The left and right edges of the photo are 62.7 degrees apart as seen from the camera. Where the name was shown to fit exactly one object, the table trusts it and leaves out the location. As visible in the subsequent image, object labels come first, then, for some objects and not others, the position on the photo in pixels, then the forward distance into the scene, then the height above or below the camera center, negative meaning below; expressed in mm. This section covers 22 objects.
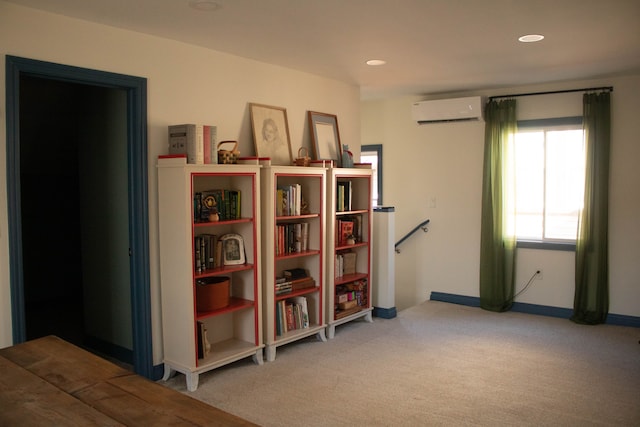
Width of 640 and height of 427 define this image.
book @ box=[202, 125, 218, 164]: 3496 +299
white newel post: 5238 -723
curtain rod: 5039 +962
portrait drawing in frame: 4250 +461
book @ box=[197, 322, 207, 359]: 3627 -1041
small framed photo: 3832 -448
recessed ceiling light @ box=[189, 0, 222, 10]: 2859 +1014
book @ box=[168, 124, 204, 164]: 3410 +308
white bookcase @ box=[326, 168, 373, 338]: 4594 -527
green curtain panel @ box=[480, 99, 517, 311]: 5504 -217
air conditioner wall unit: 5570 +849
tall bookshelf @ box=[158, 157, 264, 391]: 3426 -567
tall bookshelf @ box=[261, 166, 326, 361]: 3992 -514
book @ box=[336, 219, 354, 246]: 4816 -396
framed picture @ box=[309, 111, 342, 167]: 4816 +485
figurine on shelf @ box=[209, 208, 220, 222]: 3629 -186
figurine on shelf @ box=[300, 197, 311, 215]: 4449 -162
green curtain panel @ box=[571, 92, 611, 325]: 5027 -330
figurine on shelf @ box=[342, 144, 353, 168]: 4941 +282
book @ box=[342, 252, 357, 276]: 4969 -709
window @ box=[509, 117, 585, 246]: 5312 +85
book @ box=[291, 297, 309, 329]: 4383 -1030
